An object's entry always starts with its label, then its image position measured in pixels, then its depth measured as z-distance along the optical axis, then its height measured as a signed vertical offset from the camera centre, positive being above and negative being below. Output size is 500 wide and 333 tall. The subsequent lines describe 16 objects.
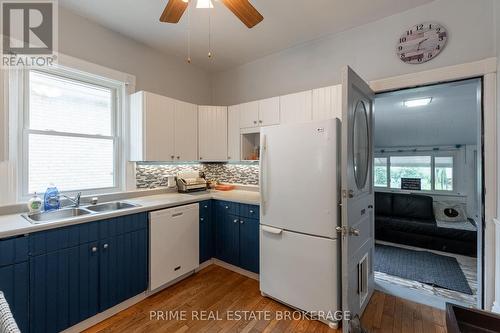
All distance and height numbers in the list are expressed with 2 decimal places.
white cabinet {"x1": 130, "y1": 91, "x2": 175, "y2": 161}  2.48 +0.45
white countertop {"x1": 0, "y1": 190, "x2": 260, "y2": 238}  1.46 -0.40
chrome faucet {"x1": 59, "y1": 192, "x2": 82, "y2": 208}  2.08 -0.31
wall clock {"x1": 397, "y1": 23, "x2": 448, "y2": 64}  1.95 +1.12
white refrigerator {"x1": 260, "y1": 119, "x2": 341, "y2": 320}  1.75 -0.43
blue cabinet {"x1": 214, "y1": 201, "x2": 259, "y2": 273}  2.49 -0.81
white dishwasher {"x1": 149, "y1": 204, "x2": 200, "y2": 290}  2.19 -0.82
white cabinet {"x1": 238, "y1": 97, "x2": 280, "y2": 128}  2.71 +0.68
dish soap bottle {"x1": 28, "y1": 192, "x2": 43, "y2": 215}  1.85 -0.33
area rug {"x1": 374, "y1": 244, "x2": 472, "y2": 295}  2.71 -1.44
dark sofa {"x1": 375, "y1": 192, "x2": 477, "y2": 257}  3.64 -1.11
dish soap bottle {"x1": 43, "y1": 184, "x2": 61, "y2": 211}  1.95 -0.30
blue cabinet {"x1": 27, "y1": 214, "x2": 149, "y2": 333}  1.52 -0.82
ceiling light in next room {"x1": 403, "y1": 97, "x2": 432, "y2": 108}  3.10 +0.92
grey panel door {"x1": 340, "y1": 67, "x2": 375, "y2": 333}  1.54 -0.23
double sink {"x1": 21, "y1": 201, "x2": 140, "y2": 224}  1.78 -0.41
